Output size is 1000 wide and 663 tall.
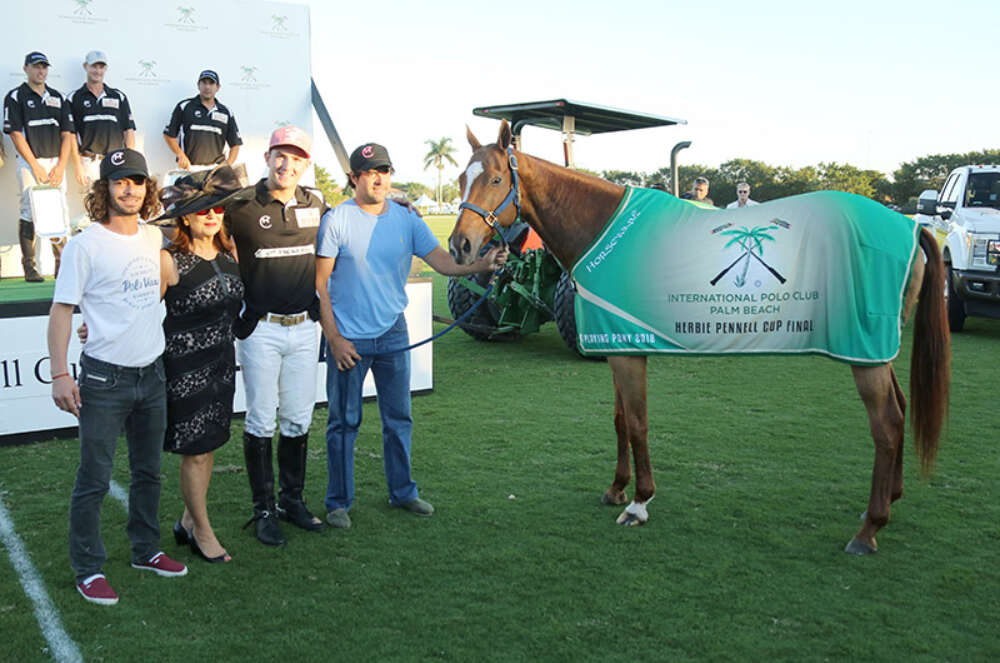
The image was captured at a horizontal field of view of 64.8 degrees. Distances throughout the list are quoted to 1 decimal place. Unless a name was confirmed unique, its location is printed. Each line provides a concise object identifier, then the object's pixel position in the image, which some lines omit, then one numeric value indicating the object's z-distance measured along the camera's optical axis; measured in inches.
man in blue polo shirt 145.7
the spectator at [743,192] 458.0
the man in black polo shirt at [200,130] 315.2
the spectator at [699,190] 447.2
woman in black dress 126.7
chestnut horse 143.9
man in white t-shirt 112.5
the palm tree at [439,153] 4002.0
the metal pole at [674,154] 341.9
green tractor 308.0
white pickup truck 356.5
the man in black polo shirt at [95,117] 289.4
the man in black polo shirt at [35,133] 275.3
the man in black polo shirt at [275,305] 136.1
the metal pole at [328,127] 344.5
